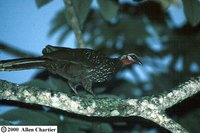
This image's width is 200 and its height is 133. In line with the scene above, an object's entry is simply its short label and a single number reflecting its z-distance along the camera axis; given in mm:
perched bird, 7942
